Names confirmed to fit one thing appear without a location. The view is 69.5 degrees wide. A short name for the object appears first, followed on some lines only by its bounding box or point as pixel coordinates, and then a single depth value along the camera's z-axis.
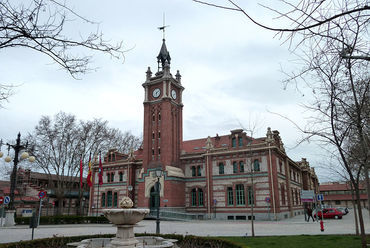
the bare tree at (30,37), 4.46
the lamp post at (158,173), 16.27
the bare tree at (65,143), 34.66
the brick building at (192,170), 32.25
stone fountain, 9.07
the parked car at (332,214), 32.09
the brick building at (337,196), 80.75
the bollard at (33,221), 12.92
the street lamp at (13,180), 22.34
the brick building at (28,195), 42.01
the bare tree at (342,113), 8.26
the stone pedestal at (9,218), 23.13
